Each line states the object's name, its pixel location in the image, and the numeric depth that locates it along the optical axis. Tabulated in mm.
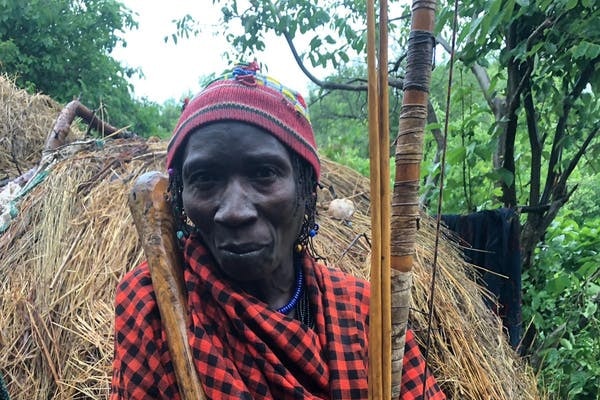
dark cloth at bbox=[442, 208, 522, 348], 2885
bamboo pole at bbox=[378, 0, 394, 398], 732
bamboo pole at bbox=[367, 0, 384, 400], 727
